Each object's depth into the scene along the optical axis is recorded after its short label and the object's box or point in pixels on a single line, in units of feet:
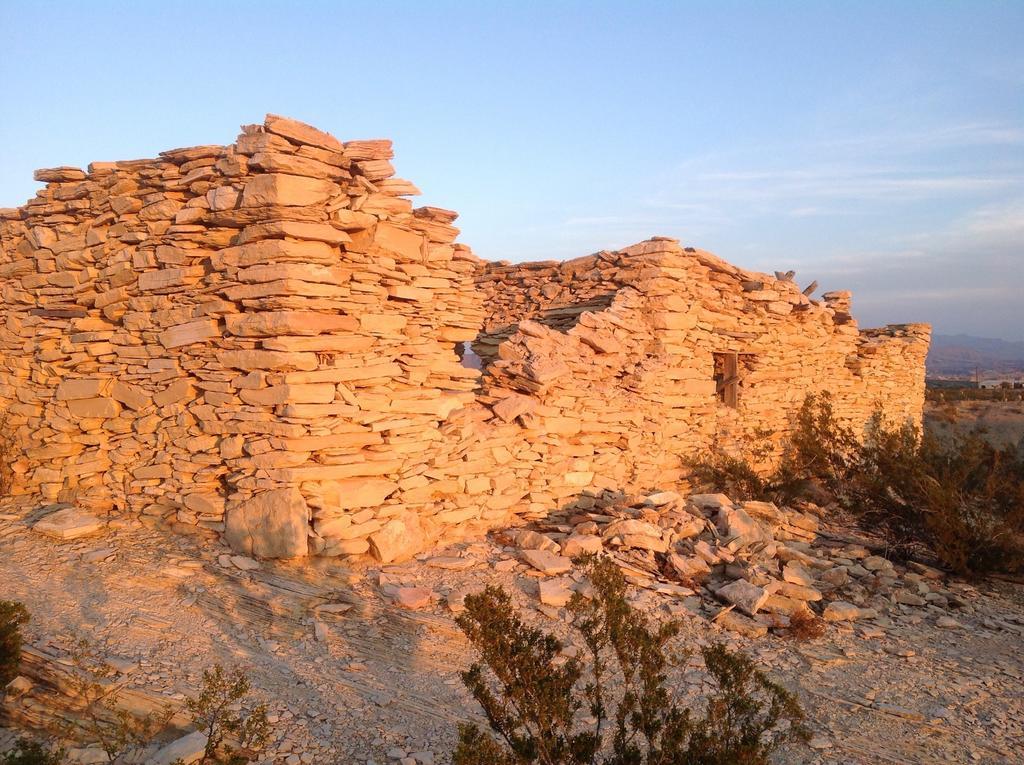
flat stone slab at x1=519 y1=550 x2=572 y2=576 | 18.76
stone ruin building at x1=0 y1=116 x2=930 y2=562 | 18.30
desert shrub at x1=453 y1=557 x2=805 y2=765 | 9.11
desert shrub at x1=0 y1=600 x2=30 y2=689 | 11.52
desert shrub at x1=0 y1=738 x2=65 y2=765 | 8.87
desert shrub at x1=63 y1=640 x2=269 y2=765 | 10.06
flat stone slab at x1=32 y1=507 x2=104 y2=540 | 19.02
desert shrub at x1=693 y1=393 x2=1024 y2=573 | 22.17
